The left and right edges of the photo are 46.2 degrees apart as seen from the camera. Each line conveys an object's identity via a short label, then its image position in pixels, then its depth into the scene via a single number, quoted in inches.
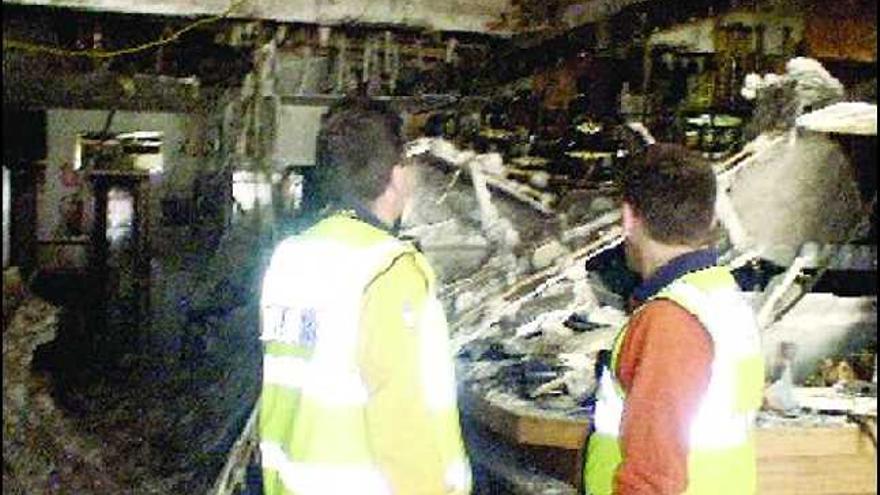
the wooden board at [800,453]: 184.4
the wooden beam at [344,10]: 264.1
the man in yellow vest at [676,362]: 98.1
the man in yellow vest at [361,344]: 100.3
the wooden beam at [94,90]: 424.2
